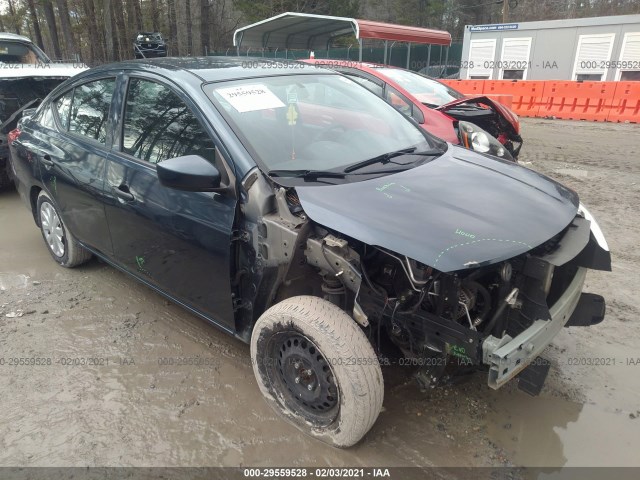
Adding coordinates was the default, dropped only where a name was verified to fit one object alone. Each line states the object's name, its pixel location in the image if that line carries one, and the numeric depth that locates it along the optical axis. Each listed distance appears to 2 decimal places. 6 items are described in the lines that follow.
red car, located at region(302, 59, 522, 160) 5.48
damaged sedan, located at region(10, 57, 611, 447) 2.07
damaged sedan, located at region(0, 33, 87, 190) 5.93
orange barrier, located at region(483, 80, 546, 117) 13.09
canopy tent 12.90
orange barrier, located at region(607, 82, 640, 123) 11.34
